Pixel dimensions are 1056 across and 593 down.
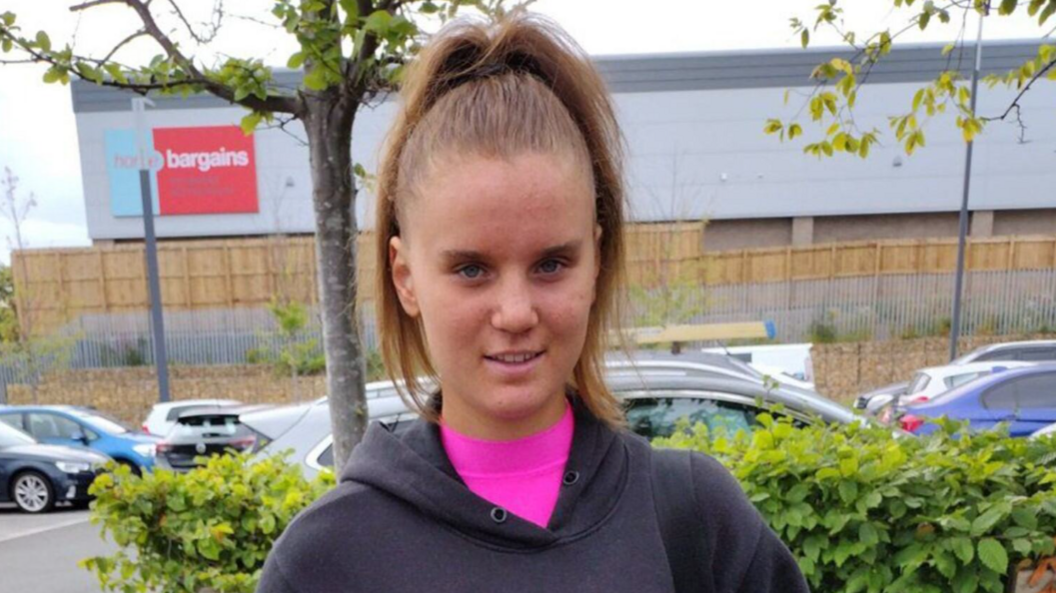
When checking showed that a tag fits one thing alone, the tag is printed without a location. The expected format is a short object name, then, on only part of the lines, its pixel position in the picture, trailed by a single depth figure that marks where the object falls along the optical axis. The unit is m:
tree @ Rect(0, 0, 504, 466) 2.59
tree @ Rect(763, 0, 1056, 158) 3.40
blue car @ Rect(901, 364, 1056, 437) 8.87
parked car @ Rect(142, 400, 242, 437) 13.23
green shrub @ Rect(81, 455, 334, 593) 2.98
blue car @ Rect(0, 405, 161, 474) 12.13
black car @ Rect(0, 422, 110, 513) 10.78
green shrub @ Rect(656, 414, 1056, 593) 2.43
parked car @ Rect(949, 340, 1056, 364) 14.88
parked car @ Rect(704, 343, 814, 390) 14.10
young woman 1.01
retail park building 25.67
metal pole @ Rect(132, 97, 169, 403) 12.58
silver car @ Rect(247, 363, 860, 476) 4.34
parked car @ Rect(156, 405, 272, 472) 5.77
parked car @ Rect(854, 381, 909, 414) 13.27
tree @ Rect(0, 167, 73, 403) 21.55
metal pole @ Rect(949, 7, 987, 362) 18.12
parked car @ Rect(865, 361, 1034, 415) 12.05
